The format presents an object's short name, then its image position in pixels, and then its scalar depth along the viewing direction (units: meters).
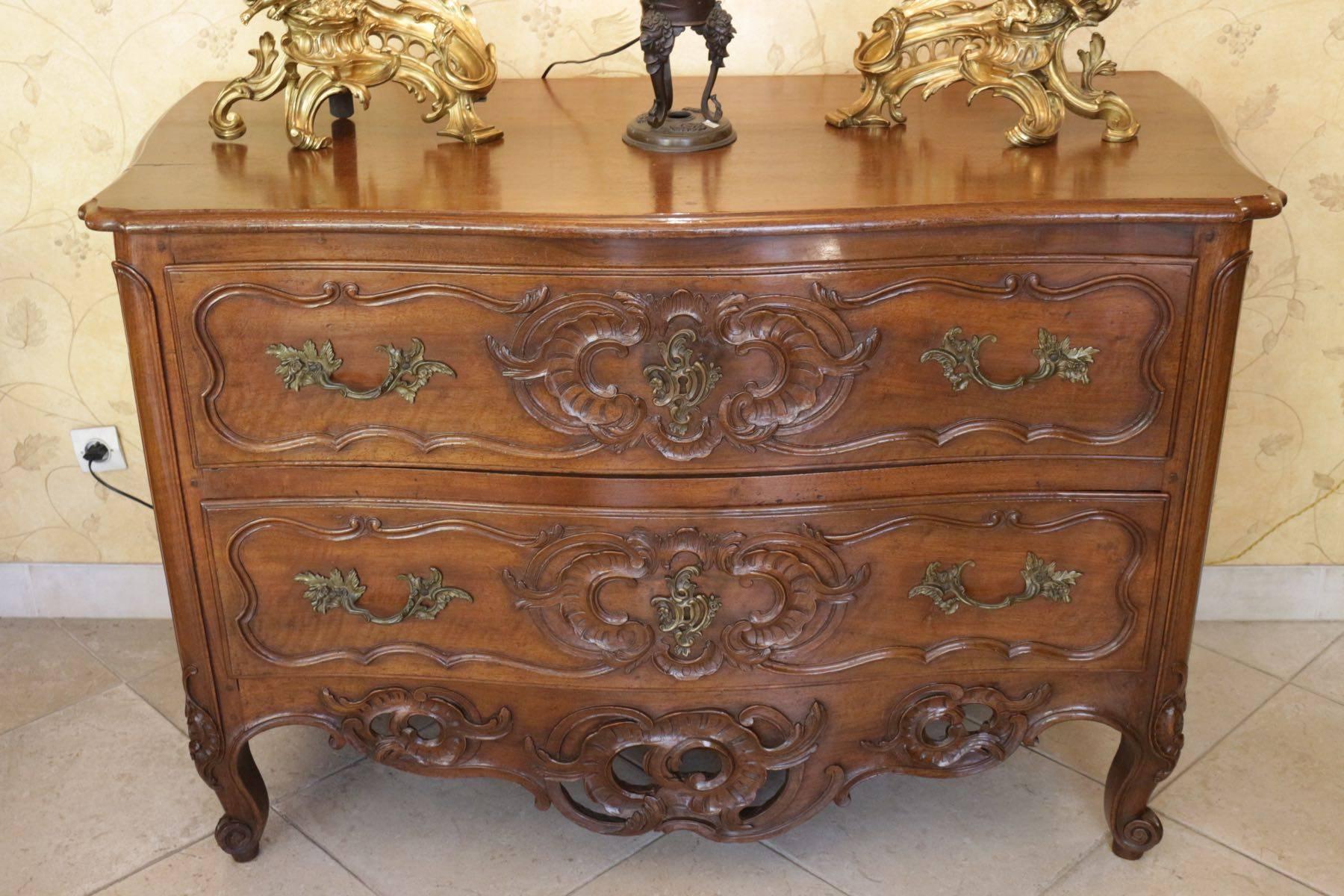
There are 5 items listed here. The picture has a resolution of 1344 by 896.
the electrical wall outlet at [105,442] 2.22
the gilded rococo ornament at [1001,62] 1.57
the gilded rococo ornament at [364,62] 1.60
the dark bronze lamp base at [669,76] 1.56
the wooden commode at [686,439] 1.40
